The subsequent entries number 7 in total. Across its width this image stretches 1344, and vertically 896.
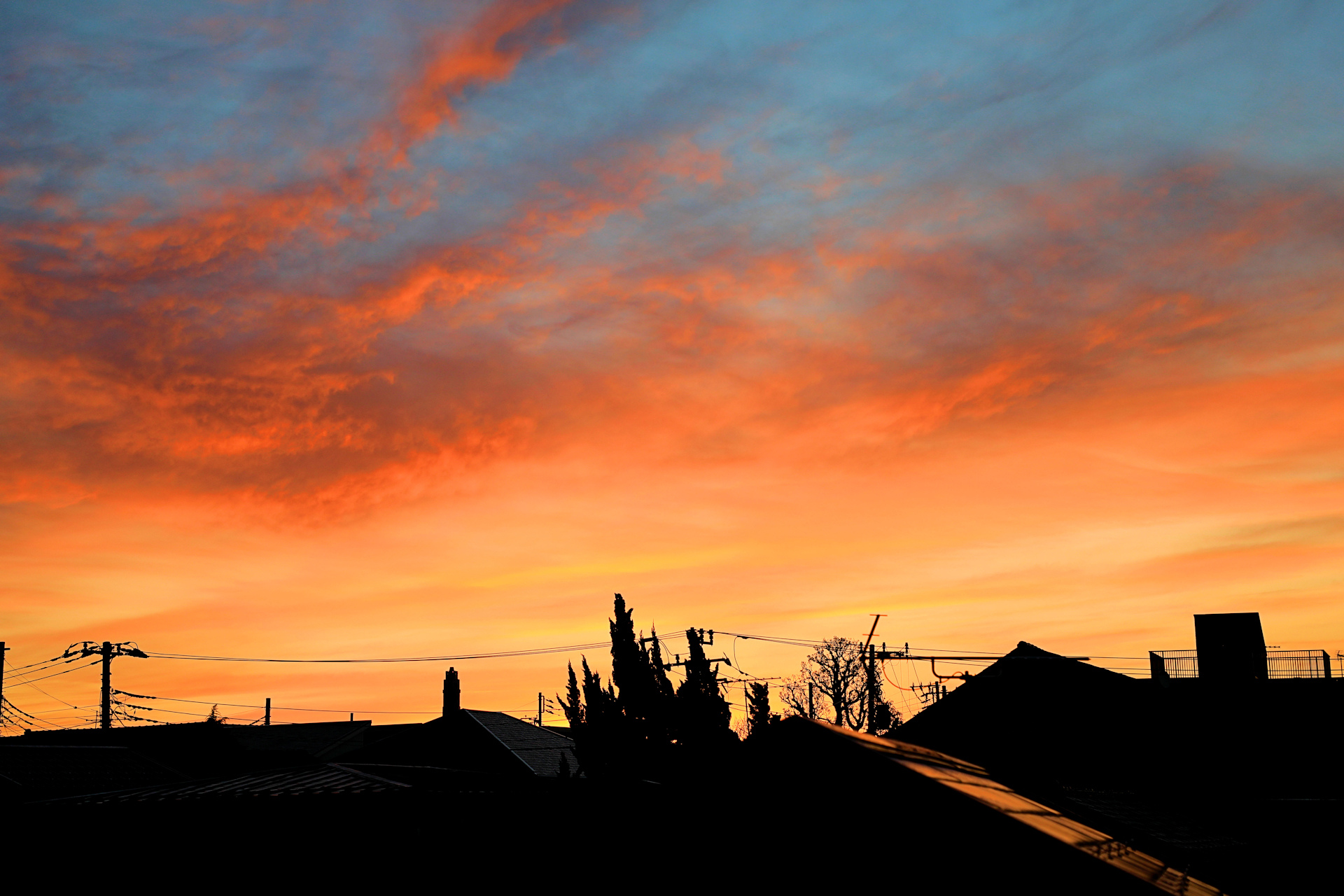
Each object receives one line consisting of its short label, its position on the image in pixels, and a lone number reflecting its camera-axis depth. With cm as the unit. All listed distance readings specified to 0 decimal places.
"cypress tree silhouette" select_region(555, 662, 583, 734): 4803
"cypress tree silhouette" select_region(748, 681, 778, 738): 5134
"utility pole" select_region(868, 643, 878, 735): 4159
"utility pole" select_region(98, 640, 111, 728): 5684
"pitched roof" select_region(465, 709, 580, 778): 5228
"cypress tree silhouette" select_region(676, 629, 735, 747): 4606
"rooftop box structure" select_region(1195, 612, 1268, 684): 4700
